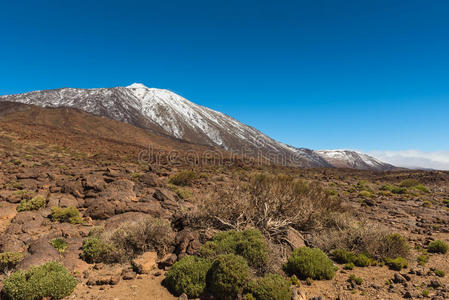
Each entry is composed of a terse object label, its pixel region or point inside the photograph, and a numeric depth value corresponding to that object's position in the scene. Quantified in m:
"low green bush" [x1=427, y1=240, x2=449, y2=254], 8.27
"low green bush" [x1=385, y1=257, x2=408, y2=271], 6.74
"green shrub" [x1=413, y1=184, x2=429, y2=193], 25.05
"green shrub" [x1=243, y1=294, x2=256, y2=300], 4.85
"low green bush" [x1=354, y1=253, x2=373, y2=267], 6.91
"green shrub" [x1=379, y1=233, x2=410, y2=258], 7.36
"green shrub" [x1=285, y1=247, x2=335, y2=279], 6.16
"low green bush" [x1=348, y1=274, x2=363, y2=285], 5.87
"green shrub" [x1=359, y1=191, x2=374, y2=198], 19.91
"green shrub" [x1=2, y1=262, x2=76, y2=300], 5.04
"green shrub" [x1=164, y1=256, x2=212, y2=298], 5.43
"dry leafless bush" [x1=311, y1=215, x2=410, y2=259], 7.43
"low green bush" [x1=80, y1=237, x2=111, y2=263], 7.11
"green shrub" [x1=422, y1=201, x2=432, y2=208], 16.72
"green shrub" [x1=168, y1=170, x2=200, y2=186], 18.61
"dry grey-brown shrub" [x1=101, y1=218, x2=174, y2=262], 7.32
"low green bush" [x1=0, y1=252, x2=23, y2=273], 6.08
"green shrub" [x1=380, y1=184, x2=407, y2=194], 23.11
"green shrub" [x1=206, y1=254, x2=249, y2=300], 5.13
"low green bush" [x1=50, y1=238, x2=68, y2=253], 7.48
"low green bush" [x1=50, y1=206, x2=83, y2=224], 9.87
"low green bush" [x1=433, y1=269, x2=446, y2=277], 6.43
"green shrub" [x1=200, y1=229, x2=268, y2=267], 6.05
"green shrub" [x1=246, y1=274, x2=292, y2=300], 4.84
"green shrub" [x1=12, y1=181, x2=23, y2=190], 13.15
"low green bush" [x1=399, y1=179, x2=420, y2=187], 29.39
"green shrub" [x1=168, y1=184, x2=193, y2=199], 14.72
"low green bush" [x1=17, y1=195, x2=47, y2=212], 10.54
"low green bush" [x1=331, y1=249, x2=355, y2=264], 7.13
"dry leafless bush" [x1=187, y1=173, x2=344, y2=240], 7.94
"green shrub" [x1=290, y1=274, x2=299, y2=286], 5.84
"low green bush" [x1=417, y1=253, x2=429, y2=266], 7.25
